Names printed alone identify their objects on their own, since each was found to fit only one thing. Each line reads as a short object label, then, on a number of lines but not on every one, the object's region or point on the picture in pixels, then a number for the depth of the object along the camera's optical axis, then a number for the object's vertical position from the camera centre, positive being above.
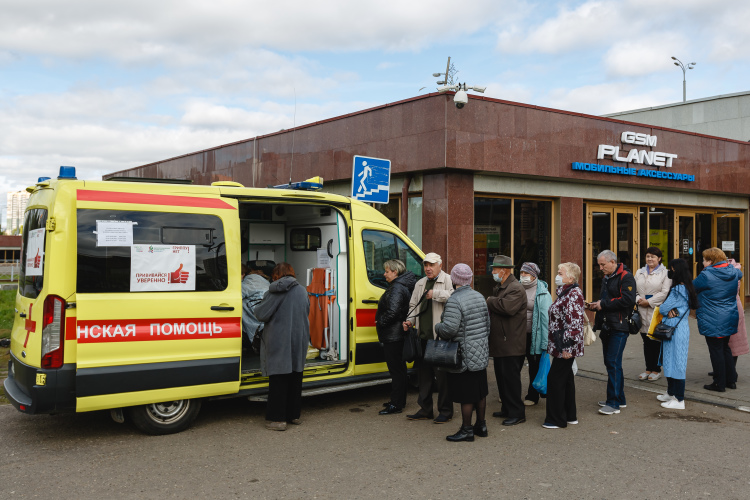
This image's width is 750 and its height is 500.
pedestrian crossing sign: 8.95 +1.17
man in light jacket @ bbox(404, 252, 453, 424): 6.27 -0.57
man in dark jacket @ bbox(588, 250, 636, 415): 6.49 -0.52
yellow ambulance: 5.23 -0.39
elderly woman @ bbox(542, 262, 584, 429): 6.00 -0.73
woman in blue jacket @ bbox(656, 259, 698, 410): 6.89 -0.68
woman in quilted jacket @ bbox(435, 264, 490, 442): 5.64 -0.68
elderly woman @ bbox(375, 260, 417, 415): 6.56 -0.62
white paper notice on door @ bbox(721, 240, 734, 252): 16.84 +0.52
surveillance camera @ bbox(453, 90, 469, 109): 10.73 +2.76
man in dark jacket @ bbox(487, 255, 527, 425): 6.17 -0.68
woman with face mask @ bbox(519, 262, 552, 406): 6.70 -0.51
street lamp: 34.12 +10.83
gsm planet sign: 13.23 +2.38
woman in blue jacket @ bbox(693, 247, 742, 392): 7.60 -0.49
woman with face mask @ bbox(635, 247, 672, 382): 7.79 -0.35
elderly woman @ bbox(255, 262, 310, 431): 6.06 -0.80
